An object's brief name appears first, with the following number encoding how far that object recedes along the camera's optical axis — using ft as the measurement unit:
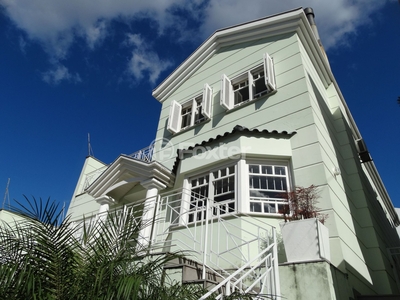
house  18.44
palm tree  9.45
